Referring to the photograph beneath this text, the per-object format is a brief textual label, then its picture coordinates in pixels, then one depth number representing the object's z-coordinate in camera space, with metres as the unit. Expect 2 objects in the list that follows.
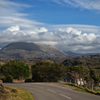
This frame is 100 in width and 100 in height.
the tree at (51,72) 46.26
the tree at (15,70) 56.60
